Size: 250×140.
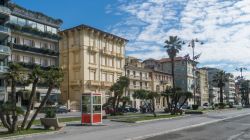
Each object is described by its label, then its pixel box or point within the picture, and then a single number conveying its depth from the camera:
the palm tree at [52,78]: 14.49
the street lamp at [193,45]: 39.95
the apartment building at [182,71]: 75.75
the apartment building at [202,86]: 84.33
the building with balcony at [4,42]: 31.01
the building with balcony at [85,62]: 43.40
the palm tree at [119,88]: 29.59
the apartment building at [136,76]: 53.07
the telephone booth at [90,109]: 18.37
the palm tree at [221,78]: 67.70
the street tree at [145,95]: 29.44
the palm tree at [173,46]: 42.67
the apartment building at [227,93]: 114.13
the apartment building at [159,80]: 60.67
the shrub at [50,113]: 15.63
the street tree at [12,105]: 13.31
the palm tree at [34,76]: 14.10
